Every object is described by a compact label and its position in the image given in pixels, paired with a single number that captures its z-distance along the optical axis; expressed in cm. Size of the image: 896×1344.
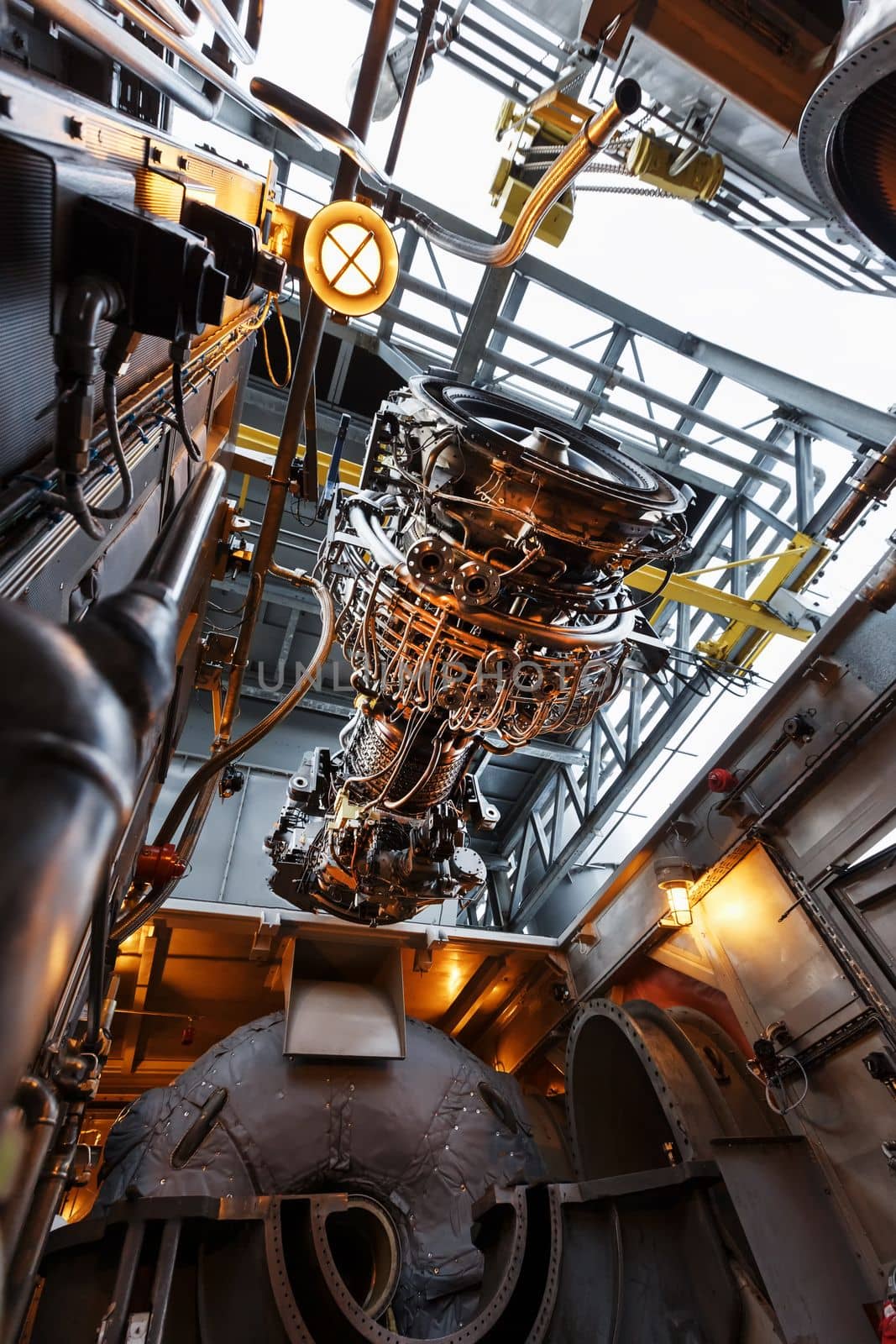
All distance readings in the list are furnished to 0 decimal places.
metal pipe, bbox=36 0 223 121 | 117
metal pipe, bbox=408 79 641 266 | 164
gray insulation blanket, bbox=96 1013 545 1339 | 311
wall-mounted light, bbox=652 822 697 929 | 390
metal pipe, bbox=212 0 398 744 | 199
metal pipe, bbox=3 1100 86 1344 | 144
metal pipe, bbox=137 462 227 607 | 77
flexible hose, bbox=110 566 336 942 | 205
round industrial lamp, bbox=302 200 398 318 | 180
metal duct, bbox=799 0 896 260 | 199
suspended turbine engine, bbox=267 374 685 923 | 256
